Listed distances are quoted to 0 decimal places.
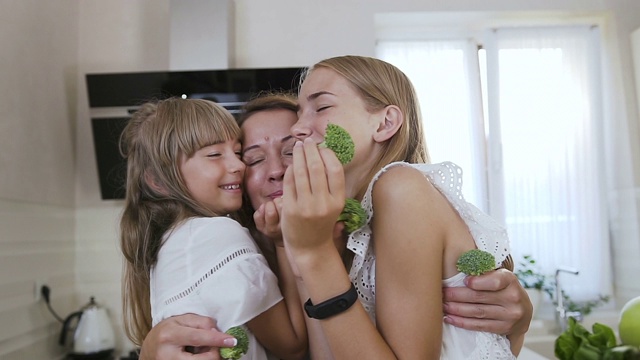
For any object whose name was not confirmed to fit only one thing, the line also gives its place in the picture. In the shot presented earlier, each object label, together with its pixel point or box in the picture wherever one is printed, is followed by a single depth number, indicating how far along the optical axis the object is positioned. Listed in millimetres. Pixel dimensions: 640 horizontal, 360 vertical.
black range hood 2535
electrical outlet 2434
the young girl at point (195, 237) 963
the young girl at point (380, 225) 756
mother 881
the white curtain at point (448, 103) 3346
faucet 2914
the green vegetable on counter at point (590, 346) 359
